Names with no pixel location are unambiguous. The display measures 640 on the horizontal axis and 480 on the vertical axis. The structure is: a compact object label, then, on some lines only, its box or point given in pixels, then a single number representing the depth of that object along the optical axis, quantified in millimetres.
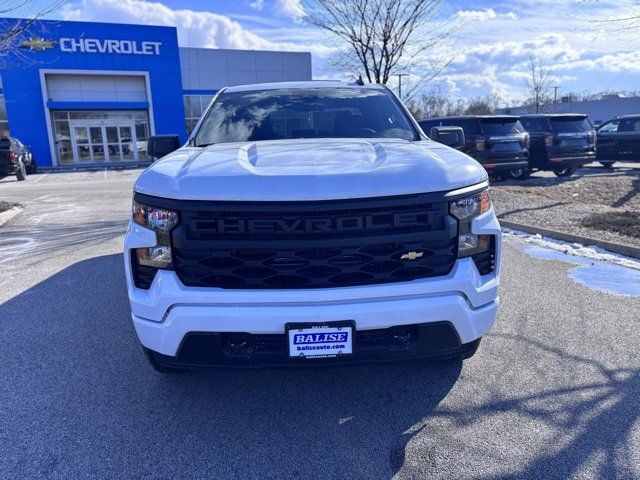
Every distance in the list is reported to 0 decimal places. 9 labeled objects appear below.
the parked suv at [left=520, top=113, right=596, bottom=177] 13391
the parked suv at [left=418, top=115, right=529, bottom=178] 12203
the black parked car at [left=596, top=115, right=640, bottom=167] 15797
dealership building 27188
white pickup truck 2369
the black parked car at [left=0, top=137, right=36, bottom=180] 17969
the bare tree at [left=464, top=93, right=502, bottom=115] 53894
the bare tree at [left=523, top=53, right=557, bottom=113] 39188
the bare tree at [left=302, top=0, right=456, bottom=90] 12805
